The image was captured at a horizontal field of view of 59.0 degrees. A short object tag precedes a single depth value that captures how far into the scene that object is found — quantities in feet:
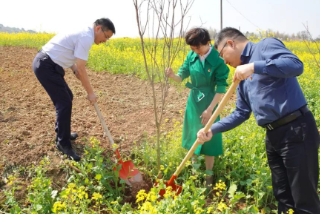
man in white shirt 9.65
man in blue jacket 5.49
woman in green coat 7.96
